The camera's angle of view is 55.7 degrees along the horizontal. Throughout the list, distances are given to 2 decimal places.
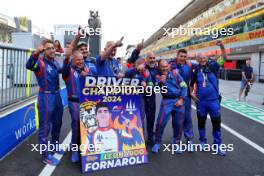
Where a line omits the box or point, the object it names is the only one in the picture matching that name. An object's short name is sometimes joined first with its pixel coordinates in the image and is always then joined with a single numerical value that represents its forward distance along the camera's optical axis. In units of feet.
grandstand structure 67.67
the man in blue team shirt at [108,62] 12.71
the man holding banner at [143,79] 13.55
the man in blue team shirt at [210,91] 14.58
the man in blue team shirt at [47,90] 12.34
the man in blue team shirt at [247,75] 34.12
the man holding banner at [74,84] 12.37
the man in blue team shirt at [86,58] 13.54
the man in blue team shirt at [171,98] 14.20
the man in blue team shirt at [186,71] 14.99
